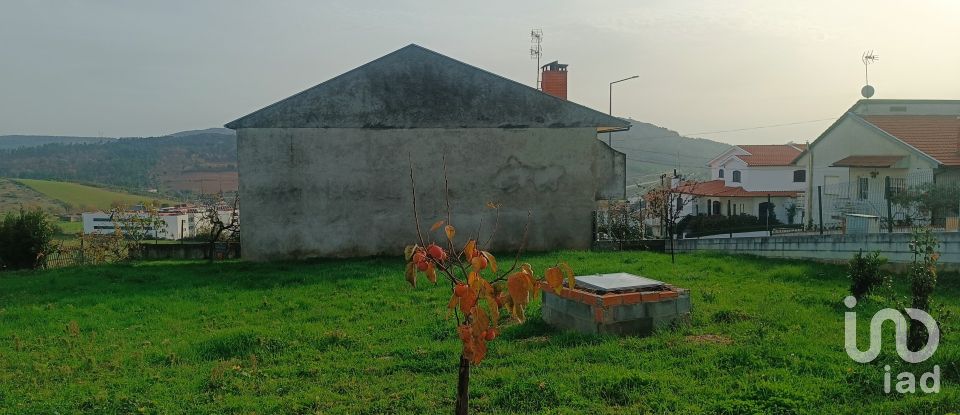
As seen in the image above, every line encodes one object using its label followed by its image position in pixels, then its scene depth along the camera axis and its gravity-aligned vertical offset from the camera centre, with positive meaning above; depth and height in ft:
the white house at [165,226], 71.41 -1.51
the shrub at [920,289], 18.57 -2.05
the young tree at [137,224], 70.49 -1.17
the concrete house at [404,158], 53.57 +4.82
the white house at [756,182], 150.30 +8.70
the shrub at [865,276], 27.76 -2.45
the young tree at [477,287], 10.74 -1.19
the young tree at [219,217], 64.49 -0.30
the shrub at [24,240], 57.47 -2.40
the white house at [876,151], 60.08 +9.87
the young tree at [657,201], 78.43 +2.02
